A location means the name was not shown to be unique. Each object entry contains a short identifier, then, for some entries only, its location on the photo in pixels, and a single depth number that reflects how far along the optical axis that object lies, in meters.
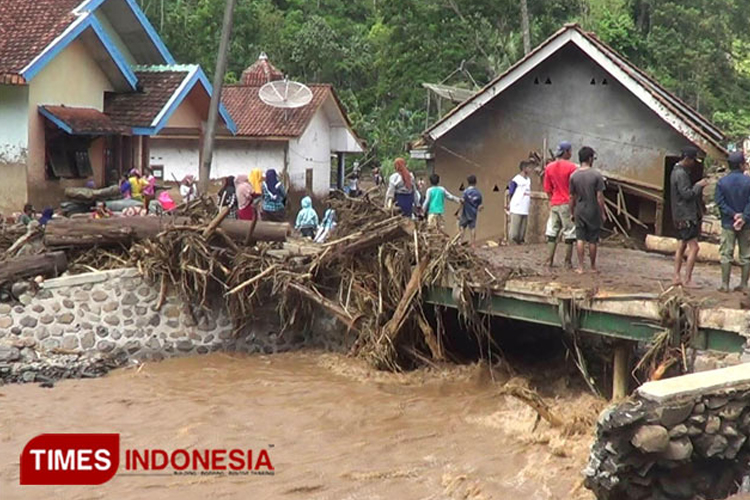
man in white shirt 16.36
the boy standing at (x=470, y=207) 16.77
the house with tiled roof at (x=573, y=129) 17.91
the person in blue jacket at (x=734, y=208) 10.95
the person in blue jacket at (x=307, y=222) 20.62
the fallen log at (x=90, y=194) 18.86
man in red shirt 13.23
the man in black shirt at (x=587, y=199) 12.38
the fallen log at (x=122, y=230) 15.33
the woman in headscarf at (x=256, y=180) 19.47
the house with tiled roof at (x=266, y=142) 29.45
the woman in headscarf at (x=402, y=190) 16.97
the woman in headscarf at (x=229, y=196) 17.72
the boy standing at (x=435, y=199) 17.06
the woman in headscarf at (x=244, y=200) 16.91
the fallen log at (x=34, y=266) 14.66
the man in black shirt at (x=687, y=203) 11.34
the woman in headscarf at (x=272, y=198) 17.83
